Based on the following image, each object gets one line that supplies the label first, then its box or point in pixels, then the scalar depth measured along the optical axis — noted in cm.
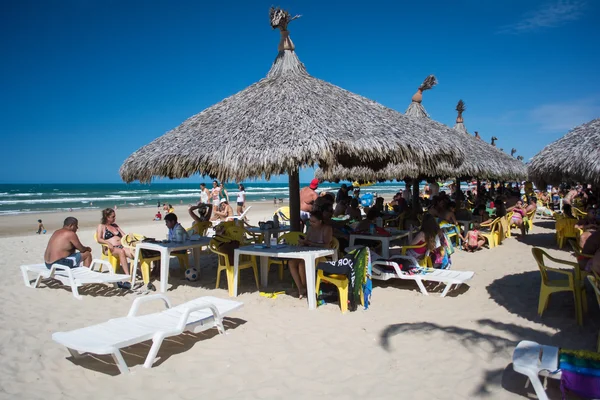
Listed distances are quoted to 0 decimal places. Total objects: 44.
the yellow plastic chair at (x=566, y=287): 369
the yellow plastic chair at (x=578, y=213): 987
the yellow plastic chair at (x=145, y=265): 552
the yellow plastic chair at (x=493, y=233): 778
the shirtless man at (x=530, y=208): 968
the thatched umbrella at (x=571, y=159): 417
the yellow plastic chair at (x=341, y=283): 426
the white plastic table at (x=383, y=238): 581
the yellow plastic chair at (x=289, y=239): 529
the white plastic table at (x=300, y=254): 439
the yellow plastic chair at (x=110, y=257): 592
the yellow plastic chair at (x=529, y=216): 952
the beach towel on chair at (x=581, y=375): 231
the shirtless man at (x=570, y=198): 1205
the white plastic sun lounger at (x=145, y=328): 280
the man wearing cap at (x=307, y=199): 846
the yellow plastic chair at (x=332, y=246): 493
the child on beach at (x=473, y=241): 740
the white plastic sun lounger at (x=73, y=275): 480
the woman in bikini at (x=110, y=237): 568
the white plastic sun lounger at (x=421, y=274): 471
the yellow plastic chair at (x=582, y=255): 394
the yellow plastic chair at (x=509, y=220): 899
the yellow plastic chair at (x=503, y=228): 809
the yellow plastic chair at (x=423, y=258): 520
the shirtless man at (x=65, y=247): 515
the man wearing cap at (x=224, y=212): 1032
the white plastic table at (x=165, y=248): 514
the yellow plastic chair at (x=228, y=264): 497
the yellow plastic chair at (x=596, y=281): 310
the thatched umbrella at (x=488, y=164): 901
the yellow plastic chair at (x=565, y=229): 769
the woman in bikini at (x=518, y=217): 923
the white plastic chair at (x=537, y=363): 236
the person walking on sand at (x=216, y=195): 1294
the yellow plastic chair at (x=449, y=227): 716
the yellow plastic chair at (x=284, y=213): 910
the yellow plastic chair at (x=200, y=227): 712
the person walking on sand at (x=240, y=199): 1470
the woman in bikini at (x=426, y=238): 513
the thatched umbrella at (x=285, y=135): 438
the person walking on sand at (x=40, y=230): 1415
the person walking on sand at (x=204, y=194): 1315
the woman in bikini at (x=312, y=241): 475
